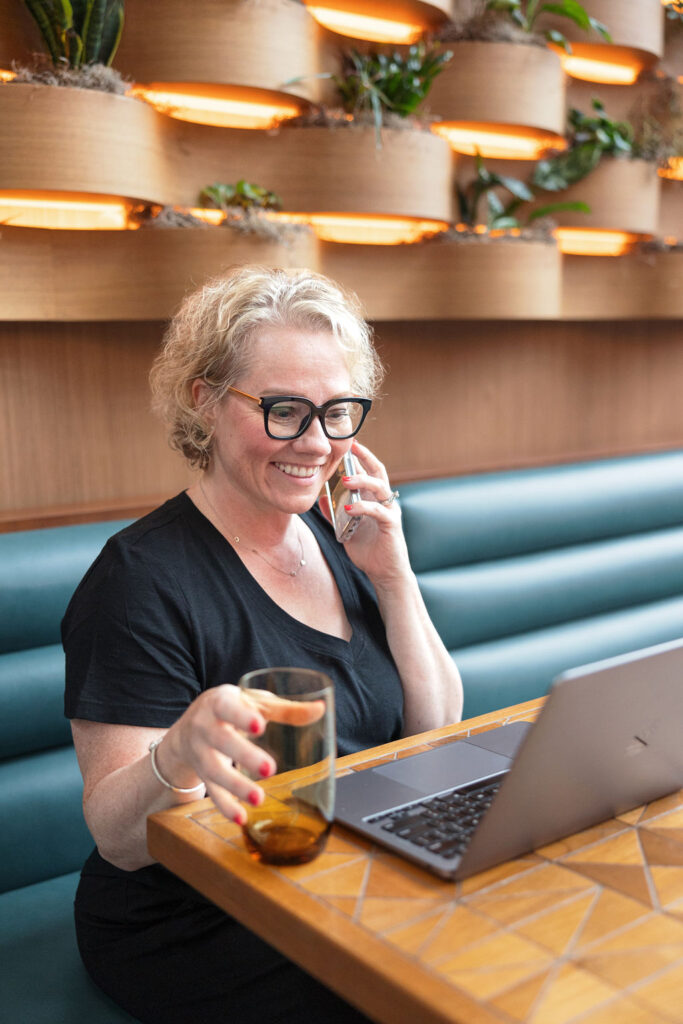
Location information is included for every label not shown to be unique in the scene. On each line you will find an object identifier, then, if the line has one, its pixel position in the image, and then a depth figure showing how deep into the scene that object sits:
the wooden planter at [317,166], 2.09
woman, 1.10
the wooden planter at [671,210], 3.01
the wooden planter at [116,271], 1.86
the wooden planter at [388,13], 2.16
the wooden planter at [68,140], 1.68
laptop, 0.79
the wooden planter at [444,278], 2.27
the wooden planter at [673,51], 2.91
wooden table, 0.68
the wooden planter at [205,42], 1.86
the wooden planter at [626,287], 2.75
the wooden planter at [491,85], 2.33
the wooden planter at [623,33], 2.58
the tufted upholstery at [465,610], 1.45
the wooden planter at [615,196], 2.67
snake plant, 1.73
